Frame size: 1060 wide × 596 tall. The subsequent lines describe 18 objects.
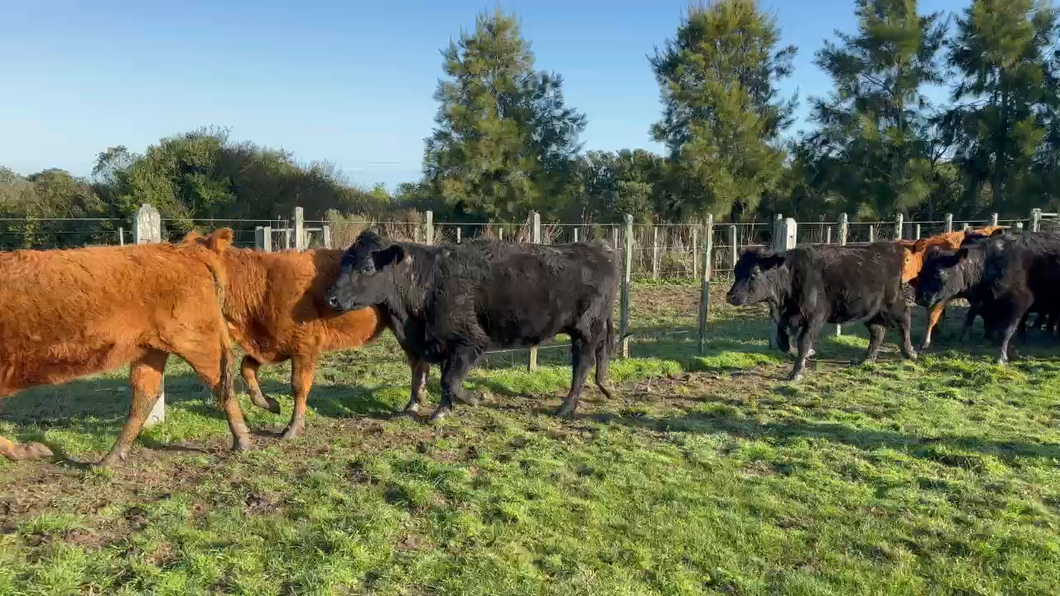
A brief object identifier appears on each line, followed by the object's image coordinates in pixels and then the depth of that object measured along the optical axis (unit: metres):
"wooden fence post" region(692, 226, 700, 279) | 21.25
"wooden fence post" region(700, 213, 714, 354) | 10.61
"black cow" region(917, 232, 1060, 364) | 10.61
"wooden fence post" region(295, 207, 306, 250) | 10.96
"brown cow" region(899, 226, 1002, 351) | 11.07
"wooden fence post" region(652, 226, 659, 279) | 21.00
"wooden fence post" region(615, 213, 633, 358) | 10.05
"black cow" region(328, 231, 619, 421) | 7.13
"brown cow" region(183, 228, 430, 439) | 6.61
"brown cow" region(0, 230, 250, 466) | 5.05
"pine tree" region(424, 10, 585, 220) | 30.16
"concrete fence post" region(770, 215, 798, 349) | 11.41
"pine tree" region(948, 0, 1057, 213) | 26.89
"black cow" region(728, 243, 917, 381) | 9.55
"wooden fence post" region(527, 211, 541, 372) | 9.16
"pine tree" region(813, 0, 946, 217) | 27.70
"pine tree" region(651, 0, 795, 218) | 28.27
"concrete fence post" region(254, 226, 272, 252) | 12.85
